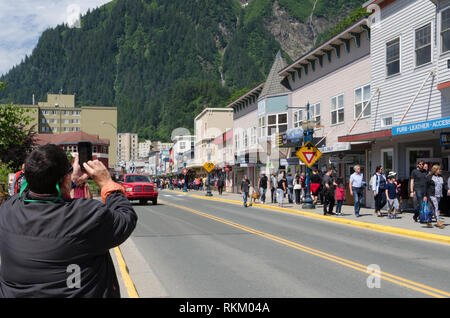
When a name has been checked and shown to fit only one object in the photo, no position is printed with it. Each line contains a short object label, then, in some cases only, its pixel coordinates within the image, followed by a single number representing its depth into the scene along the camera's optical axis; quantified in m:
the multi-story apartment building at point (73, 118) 144.50
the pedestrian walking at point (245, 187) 28.11
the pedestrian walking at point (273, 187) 30.61
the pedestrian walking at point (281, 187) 26.39
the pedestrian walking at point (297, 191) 29.88
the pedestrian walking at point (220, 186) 46.84
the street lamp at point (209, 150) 73.44
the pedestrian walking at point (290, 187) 30.53
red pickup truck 28.72
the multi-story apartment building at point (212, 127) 74.00
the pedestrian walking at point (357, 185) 19.55
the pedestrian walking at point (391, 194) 18.22
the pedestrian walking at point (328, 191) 20.58
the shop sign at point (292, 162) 34.68
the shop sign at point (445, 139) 18.39
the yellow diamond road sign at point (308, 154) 24.22
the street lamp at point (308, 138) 24.34
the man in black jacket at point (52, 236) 2.74
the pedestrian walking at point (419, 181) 15.60
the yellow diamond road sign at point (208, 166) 43.66
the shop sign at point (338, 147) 26.28
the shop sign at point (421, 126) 16.77
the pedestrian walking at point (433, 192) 14.84
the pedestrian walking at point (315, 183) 23.56
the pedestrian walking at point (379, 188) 19.00
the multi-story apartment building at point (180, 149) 102.21
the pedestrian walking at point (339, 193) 20.48
